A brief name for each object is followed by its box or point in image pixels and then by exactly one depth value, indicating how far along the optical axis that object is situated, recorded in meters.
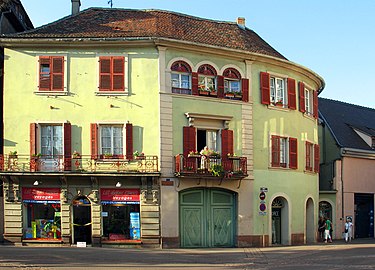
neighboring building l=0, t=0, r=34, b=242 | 30.80
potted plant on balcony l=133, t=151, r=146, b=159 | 29.38
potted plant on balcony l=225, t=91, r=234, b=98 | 31.58
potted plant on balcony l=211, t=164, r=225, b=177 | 29.89
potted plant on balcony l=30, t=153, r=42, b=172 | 28.89
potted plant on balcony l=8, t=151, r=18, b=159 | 29.08
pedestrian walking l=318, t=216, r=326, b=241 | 38.76
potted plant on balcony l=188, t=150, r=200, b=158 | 29.78
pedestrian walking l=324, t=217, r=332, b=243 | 36.97
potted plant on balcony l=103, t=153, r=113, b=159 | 29.34
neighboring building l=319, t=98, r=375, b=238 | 41.84
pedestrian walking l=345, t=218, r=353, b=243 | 39.60
